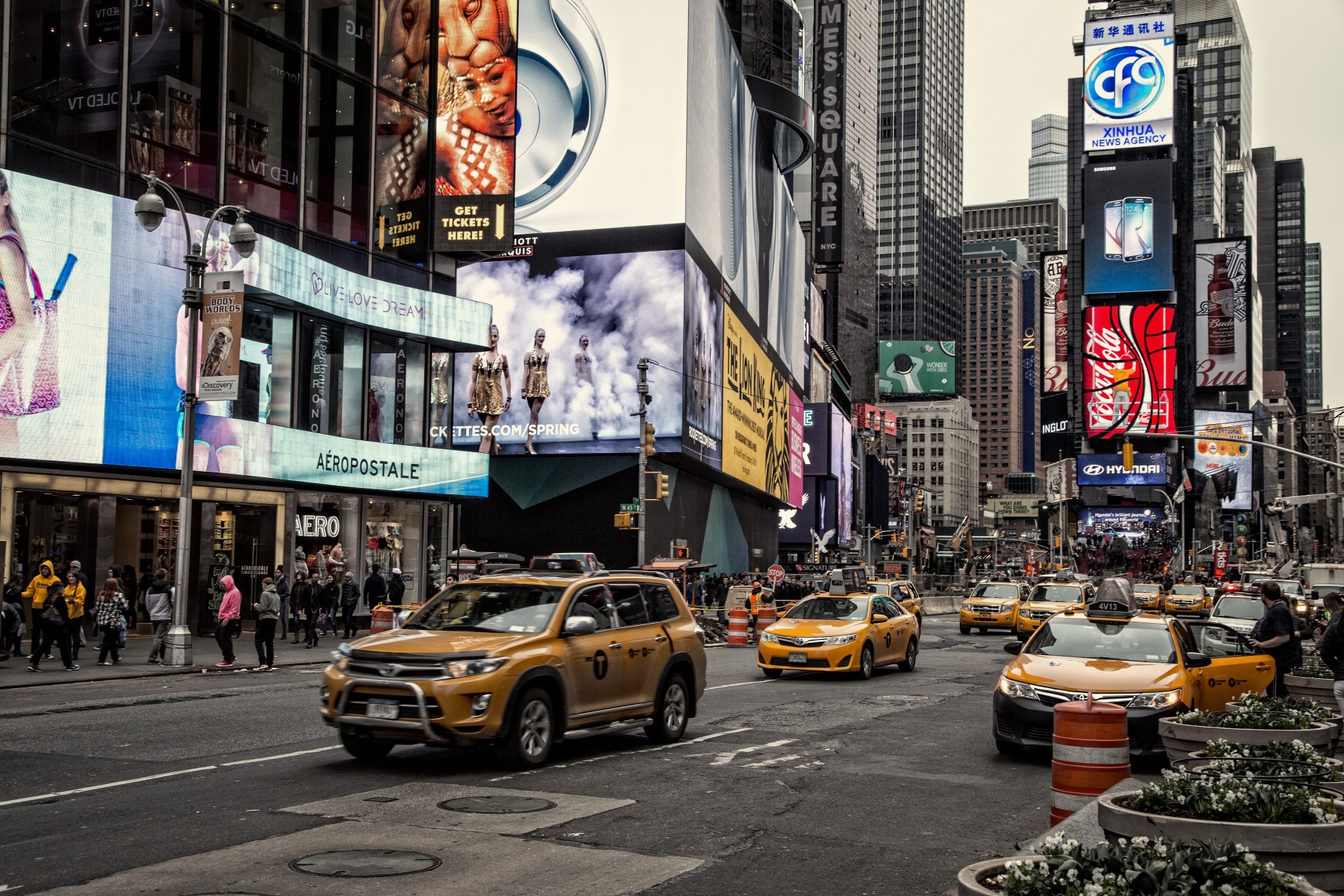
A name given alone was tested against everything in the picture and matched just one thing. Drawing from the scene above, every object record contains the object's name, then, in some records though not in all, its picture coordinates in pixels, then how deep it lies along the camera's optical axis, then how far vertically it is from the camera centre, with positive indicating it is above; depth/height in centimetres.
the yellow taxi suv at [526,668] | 1031 -128
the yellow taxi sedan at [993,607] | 3797 -232
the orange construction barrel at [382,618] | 2609 -201
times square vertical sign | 11700 +3598
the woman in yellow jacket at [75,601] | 2059 -137
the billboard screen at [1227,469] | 14725 +770
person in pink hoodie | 2186 -176
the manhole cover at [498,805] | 897 -204
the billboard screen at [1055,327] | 16888 +2793
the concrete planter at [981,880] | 416 -126
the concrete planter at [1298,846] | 506 -125
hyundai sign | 13038 +643
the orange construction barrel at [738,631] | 3247 -270
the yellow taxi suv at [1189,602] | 3794 -210
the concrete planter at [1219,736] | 906 -148
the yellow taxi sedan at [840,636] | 2073 -183
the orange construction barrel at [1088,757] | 825 -148
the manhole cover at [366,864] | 705 -196
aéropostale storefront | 2472 +245
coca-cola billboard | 12462 +1724
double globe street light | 2158 +174
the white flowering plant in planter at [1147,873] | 392 -109
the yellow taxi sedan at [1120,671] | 1189 -139
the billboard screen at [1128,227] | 12419 +3039
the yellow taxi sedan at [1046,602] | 3356 -191
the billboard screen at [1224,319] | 15162 +2595
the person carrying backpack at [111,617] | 2169 -172
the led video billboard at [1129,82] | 12462 +4524
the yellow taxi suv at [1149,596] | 3706 -194
